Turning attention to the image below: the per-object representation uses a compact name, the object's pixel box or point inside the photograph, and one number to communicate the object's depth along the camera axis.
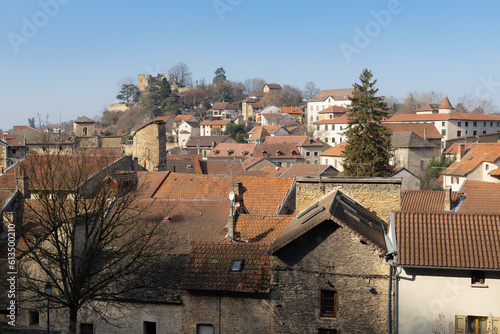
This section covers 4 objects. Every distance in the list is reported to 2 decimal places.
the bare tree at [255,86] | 179.25
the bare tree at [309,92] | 167.68
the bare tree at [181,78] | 180.38
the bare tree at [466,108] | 123.06
